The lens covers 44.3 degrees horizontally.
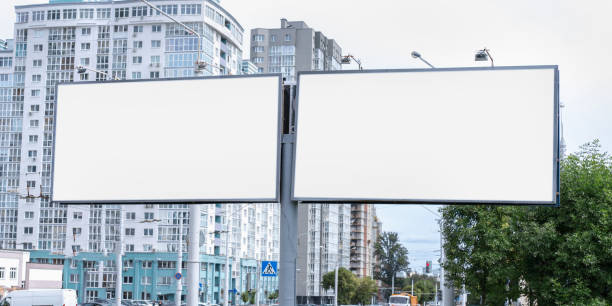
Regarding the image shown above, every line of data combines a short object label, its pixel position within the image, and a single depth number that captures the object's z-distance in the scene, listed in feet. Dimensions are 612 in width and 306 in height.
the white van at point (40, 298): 150.30
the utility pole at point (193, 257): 98.48
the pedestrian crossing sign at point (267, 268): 103.20
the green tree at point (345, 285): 425.28
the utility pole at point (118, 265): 163.43
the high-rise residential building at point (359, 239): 590.55
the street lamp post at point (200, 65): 97.78
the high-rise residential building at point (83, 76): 362.53
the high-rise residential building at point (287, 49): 490.90
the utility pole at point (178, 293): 117.08
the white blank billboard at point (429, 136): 48.55
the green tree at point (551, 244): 89.04
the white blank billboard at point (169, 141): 51.90
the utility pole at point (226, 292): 183.55
